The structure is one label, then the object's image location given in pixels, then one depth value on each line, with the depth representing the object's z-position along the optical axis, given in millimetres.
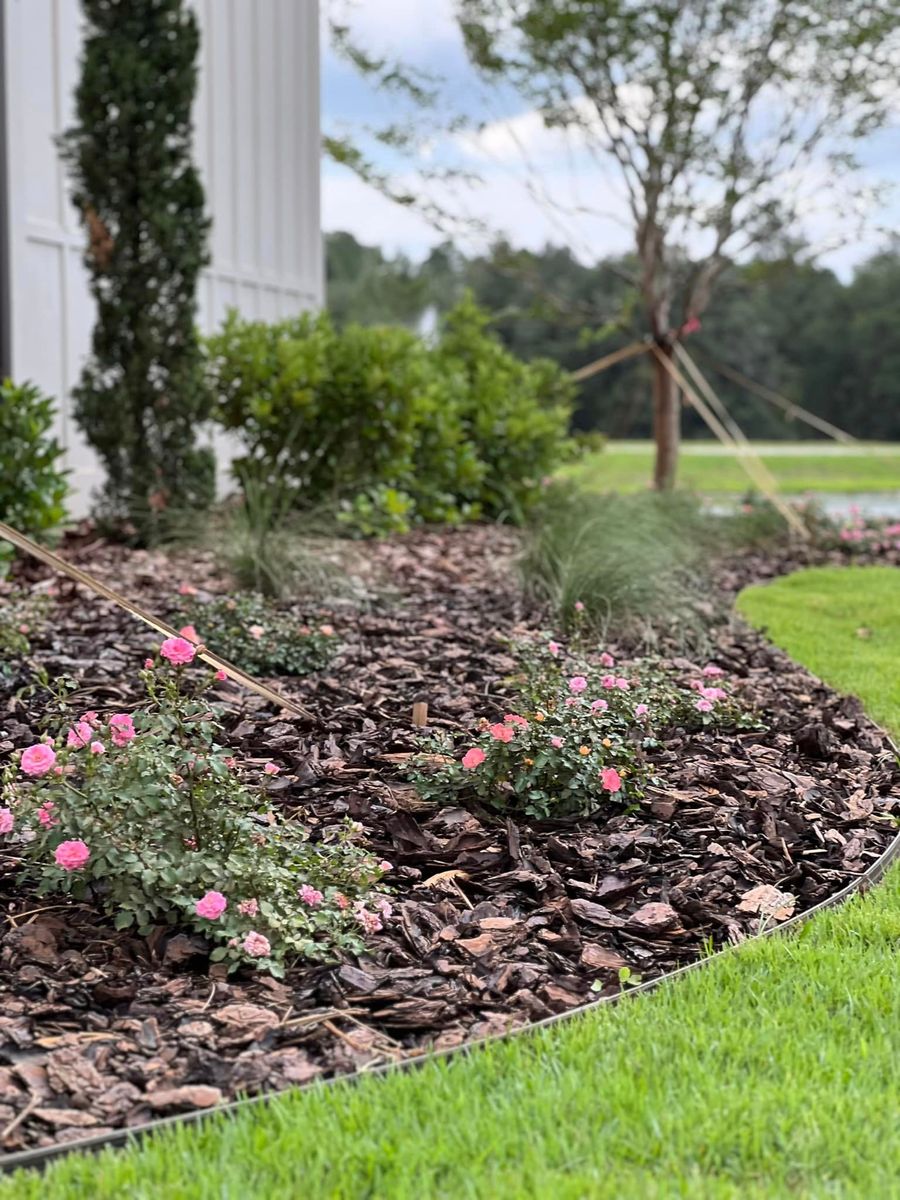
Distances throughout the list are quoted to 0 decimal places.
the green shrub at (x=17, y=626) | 4008
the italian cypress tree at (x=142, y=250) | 6684
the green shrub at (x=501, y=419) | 8914
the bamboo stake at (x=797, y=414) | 9508
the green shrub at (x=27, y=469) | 5762
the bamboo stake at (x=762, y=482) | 8539
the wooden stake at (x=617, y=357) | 10656
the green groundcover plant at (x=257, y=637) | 4125
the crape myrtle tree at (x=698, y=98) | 11930
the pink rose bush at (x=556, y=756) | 2967
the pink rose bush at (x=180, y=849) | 2312
